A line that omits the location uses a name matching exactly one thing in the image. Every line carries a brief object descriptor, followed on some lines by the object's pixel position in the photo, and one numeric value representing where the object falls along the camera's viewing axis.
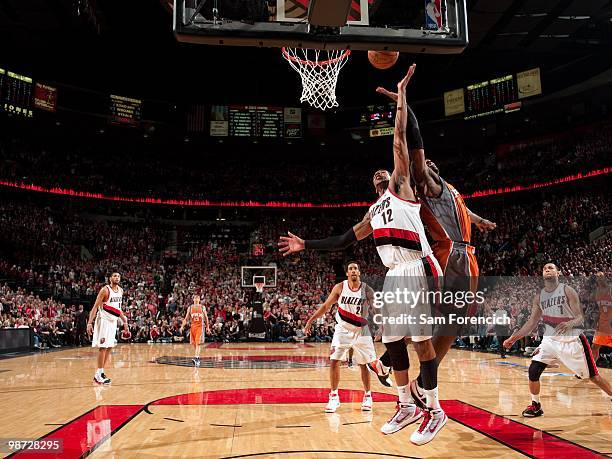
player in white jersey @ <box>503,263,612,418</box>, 6.77
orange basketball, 5.25
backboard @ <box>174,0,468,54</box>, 4.96
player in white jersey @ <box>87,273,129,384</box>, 9.85
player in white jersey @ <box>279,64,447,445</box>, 4.11
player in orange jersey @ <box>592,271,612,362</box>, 9.85
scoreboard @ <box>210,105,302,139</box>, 27.55
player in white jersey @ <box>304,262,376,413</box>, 7.36
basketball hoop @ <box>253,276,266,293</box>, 24.85
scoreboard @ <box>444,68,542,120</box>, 23.80
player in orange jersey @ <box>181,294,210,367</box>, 12.95
